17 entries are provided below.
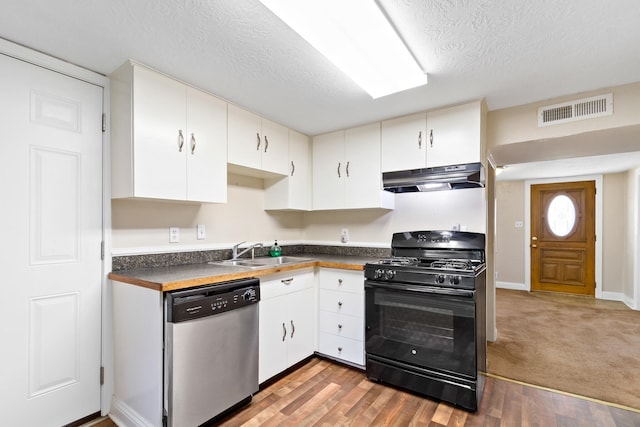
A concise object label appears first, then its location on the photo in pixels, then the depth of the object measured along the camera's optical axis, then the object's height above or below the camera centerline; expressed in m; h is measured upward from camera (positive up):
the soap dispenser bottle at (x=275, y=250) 3.07 -0.38
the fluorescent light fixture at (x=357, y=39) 1.36 +0.91
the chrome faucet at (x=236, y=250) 2.69 -0.34
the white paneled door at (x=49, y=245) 1.64 -0.19
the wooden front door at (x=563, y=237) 5.38 -0.46
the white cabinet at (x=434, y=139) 2.38 +0.62
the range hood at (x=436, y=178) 2.35 +0.28
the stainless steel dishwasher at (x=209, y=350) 1.60 -0.80
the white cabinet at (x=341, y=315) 2.50 -0.87
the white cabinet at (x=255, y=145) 2.45 +0.59
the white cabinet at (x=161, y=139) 1.83 +0.48
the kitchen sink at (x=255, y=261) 2.54 -0.43
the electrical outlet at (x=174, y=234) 2.32 -0.17
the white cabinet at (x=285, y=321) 2.21 -0.86
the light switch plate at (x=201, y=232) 2.51 -0.16
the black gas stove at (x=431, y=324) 1.97 -0.78
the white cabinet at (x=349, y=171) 2.86 +0.42
